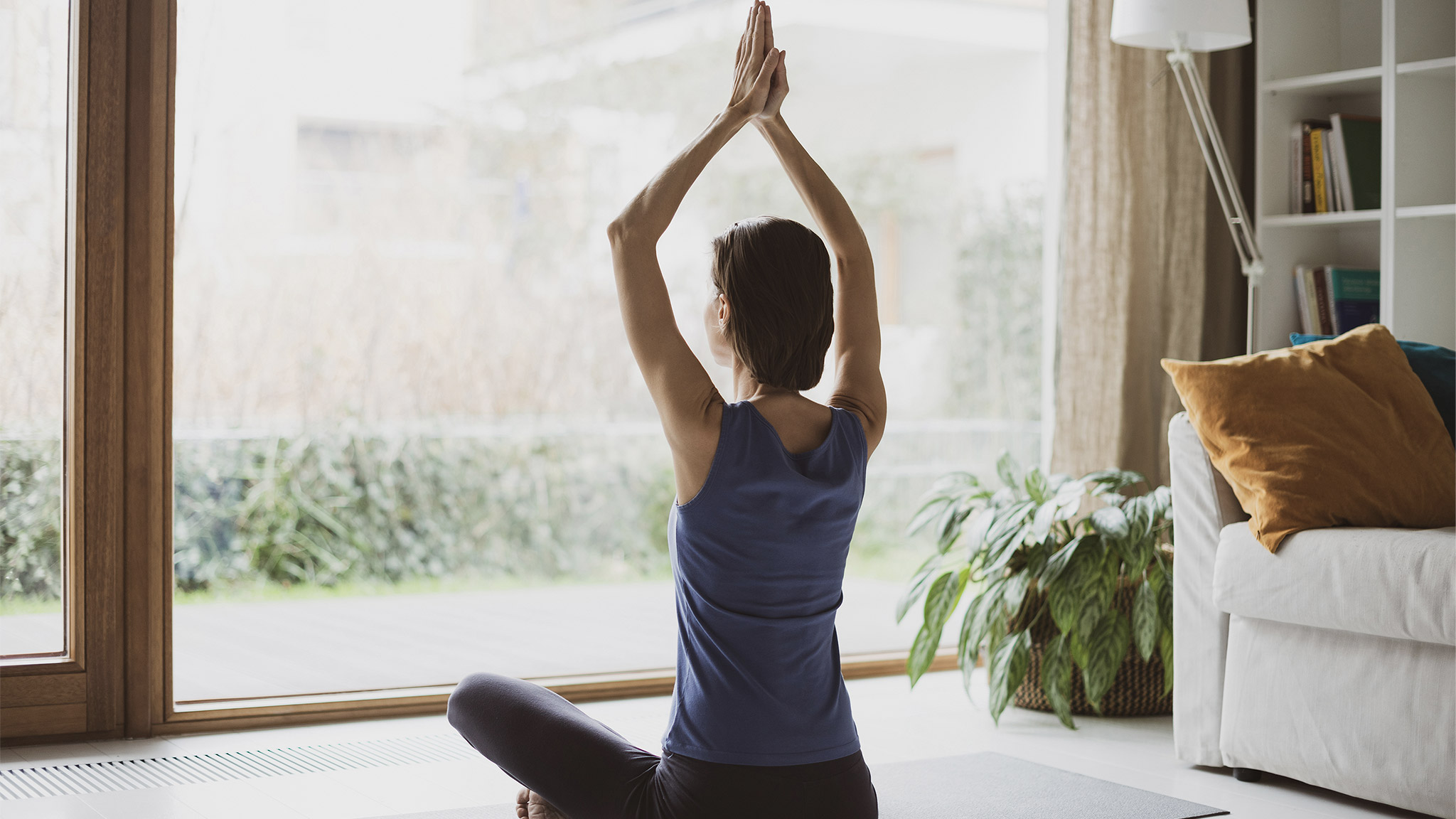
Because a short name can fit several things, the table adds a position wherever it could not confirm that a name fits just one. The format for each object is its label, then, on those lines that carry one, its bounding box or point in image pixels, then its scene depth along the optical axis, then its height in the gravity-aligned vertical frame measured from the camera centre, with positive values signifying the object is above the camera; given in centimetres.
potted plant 294 -43
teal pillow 254 +6
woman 146 -14
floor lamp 321 +88
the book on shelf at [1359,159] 362 +65
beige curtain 372 +40
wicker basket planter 312 -66
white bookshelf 344 +68
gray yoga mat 230 -70
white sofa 216 -43
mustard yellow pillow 236 -6
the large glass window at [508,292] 441 +36
